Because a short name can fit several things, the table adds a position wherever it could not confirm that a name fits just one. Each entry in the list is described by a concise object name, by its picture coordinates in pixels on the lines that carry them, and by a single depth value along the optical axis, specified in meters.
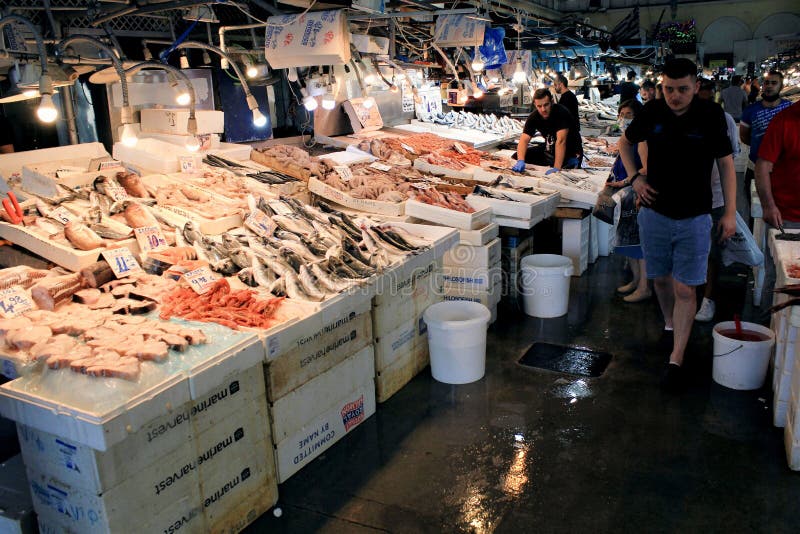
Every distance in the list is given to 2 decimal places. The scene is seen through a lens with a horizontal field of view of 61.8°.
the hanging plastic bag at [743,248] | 5.39
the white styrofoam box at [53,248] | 4.12
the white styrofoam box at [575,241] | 7.54
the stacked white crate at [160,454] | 2.78
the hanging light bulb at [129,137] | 4.75
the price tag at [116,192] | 5.23
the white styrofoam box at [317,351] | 3.73
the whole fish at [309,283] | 3.97
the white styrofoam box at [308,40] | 5.94
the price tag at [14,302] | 3.54
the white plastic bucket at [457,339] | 4.92
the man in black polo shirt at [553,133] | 8.04
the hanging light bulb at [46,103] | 3.99
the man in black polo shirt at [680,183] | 4.59
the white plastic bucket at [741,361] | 4.73
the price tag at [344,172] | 6.81
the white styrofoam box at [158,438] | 2.81
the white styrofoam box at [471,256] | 5.98
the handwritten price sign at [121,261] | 4.12
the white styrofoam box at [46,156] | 5.80
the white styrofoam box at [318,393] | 3.81
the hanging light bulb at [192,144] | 5.63
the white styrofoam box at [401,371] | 4.86
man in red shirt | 4.98
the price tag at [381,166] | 7.49
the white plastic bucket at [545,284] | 6.34
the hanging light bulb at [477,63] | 9.48
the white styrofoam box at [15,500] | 3.17
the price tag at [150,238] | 4.49
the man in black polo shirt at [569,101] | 9.66
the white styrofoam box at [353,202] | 6.07
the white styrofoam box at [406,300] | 4.72
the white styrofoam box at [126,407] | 2.64
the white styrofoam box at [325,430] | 3.90
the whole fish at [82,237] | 4.27
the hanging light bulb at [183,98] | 5.14
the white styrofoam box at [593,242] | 8.41
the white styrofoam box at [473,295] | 6.08
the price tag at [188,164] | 6.24
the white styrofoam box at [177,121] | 6.93
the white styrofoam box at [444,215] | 5.84
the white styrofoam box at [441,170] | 7.86
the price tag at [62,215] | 4.68
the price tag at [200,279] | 3.91
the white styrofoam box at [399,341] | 4.80
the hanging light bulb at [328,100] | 8.06
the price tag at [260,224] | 5.05
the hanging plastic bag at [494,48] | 11.42
